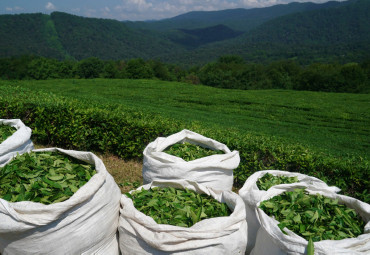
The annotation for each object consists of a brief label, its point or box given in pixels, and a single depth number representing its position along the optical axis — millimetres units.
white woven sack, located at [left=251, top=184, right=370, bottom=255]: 2199
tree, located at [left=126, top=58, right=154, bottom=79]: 44094
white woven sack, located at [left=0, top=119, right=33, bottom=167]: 3182
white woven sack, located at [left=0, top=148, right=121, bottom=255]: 2145
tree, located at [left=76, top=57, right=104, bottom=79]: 51125
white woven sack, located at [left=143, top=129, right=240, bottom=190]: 3320
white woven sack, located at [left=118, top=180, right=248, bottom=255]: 2304
